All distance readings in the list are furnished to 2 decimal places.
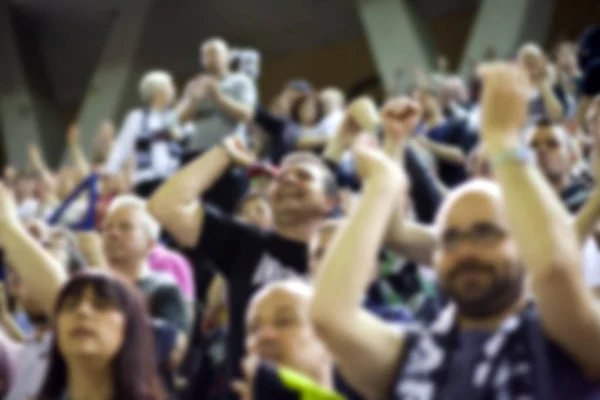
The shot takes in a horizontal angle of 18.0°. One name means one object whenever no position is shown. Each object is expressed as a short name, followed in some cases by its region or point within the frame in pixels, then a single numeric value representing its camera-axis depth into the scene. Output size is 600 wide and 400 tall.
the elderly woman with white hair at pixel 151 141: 9.65
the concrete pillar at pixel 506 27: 15.42
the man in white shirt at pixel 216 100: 8.68
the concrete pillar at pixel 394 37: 17.07
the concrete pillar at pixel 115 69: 19.53
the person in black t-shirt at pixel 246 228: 5.18
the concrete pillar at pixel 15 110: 20.49
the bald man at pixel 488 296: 3.16
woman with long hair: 4.34
